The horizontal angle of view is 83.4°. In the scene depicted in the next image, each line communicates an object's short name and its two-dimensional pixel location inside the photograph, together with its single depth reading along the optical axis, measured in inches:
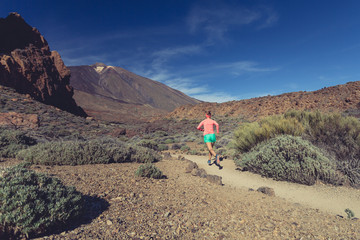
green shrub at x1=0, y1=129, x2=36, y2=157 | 246.8
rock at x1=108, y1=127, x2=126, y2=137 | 696.2
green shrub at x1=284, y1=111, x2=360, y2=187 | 207.0
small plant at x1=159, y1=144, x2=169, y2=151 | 505.3
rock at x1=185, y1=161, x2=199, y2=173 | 255.2
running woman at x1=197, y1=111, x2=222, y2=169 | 275.1
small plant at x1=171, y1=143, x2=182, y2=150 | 538.5
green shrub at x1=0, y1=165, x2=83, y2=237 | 86.6
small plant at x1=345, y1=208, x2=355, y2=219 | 137.2
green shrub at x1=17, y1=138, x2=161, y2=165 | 222.4
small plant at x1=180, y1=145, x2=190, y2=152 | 491.4
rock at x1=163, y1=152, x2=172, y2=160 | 351.5
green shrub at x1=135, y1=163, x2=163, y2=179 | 201.3
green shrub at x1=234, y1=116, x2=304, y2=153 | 275.0
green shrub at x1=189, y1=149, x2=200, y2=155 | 440.5
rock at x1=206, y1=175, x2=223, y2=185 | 208.9
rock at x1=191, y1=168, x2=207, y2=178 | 231.0
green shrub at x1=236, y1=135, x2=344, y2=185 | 205.8
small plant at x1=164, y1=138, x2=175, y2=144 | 647.8
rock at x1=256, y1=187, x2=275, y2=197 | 179.5
